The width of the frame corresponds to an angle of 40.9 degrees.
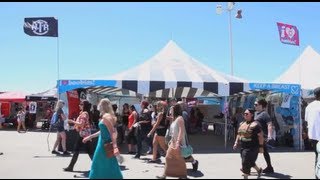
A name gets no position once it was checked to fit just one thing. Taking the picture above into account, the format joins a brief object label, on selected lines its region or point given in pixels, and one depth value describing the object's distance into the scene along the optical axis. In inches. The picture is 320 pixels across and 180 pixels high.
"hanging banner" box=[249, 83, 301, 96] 524.4
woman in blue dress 248.7
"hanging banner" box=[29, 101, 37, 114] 1032.2
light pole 880.7
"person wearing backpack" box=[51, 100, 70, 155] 457.7
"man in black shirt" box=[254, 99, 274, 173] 339.0
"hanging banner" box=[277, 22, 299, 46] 583.8
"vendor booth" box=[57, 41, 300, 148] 499.2
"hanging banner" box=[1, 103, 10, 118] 1135.0
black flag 542.0
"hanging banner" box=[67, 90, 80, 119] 522.6
